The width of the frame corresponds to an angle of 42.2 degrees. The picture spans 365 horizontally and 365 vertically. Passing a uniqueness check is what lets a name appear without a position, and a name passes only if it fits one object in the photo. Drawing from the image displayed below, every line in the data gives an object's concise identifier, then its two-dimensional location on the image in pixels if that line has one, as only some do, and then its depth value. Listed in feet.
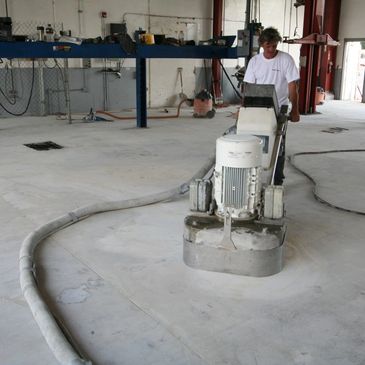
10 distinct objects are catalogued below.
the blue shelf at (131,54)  20.20
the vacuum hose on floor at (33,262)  5.76
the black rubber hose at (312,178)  11.88
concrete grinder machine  7.98
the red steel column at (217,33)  38.93
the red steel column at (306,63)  33.37
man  12.30
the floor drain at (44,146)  19.51
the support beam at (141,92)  24.95
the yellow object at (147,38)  23.89
